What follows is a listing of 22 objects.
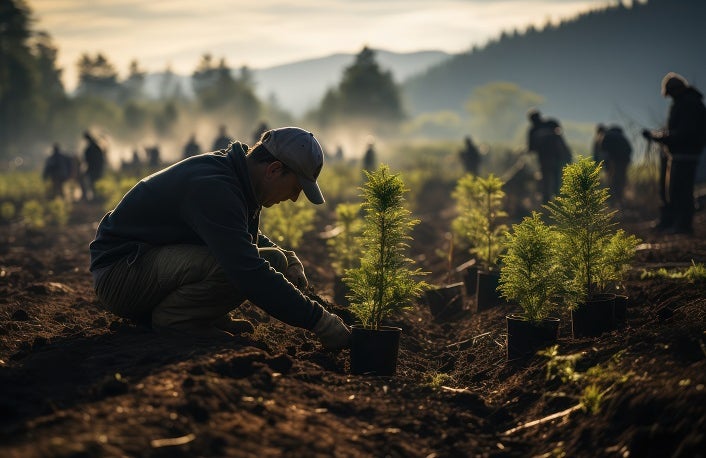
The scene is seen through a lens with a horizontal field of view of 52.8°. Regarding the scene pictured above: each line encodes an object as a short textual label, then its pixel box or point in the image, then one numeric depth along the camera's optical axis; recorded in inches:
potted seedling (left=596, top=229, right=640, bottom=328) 212.5
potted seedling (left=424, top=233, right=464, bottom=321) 298.8
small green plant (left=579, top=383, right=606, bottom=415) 140.9
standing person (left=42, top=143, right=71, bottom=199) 868.6
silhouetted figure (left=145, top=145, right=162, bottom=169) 1250.0
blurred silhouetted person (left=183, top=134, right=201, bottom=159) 1029.2
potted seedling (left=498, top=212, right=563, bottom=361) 193.6
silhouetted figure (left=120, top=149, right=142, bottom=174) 1369.0
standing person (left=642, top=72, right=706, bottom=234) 432.1
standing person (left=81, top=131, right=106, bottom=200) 861.2
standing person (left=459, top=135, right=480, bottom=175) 884.0
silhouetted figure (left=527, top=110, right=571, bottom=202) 645.3
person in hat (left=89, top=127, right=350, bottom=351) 170.1
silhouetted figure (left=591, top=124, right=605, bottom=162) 674.2
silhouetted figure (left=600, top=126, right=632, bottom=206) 661.9
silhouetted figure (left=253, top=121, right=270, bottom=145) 942.7
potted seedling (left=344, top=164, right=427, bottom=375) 193.5
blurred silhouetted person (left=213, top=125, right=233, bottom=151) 951.0
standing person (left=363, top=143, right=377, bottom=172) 927.0
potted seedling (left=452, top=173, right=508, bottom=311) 287.9
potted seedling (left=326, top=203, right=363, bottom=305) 324.5
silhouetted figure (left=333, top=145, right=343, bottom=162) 1956.2
